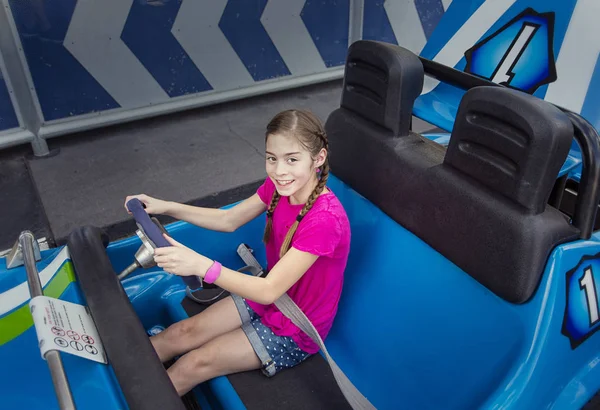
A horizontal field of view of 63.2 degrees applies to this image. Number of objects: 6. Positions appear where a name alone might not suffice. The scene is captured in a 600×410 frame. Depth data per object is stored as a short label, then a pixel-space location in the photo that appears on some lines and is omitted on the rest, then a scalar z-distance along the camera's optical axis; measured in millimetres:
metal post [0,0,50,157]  2182
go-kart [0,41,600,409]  814
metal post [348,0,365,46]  3242
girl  937
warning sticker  780
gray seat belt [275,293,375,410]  1029
